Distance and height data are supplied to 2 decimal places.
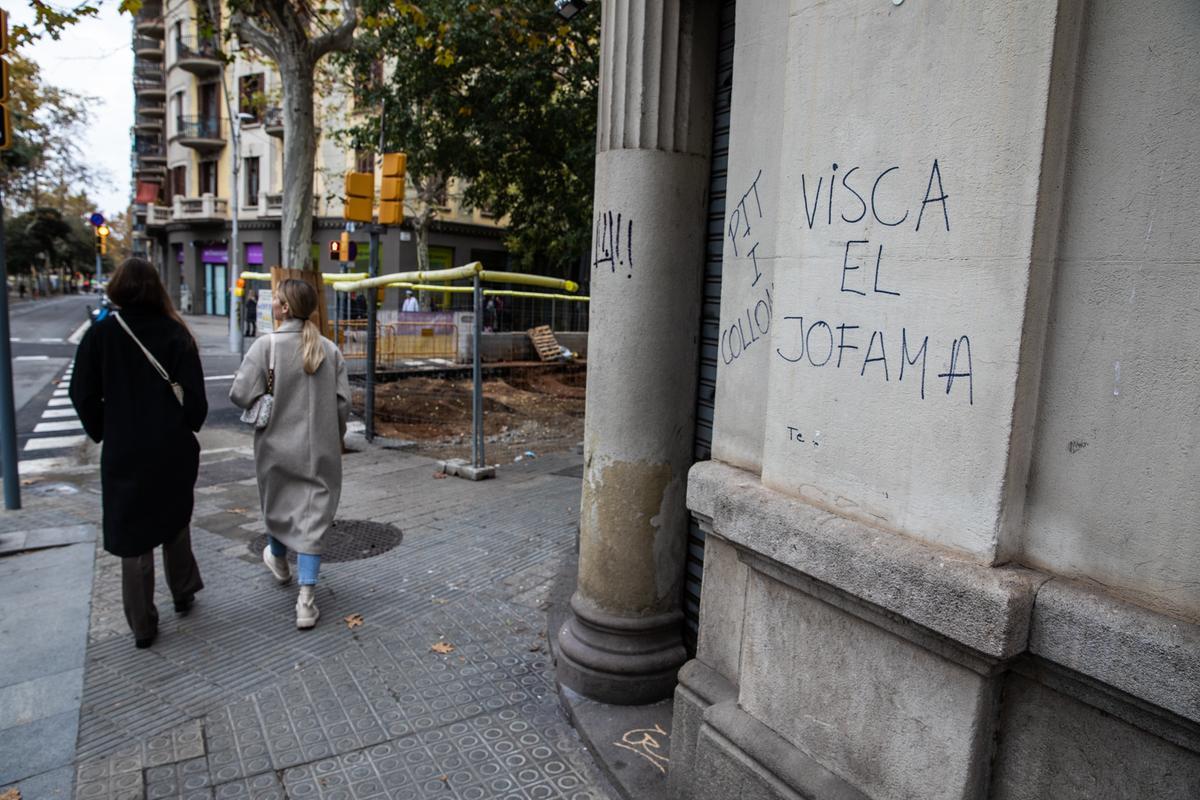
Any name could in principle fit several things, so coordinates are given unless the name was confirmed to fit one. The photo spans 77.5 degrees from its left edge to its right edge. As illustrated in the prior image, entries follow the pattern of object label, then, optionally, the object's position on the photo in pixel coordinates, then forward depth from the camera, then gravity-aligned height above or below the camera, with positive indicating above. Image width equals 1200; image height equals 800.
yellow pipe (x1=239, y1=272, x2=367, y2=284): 9.71 +0.13
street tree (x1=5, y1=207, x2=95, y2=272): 53.56 +2.88
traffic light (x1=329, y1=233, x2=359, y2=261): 16.91 +0.86
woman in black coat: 3.67 -0.70
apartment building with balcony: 32.59 +4.88
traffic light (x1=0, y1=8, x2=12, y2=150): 5.35 +1.31
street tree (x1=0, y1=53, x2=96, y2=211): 24.74 +5.51
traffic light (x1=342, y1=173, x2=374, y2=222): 9.54 +1.18
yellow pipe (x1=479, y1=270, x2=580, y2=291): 7.21 +0.17
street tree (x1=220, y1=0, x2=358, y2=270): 9.84 +2.77
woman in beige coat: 4.05 -0.81
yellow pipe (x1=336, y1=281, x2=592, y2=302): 8.81 +0.06
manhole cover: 5.16 -1.81
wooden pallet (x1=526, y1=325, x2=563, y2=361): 17.31 -1.08
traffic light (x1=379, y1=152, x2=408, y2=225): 9.86 +1.34
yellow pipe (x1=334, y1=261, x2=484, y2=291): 7.03 +0.16
